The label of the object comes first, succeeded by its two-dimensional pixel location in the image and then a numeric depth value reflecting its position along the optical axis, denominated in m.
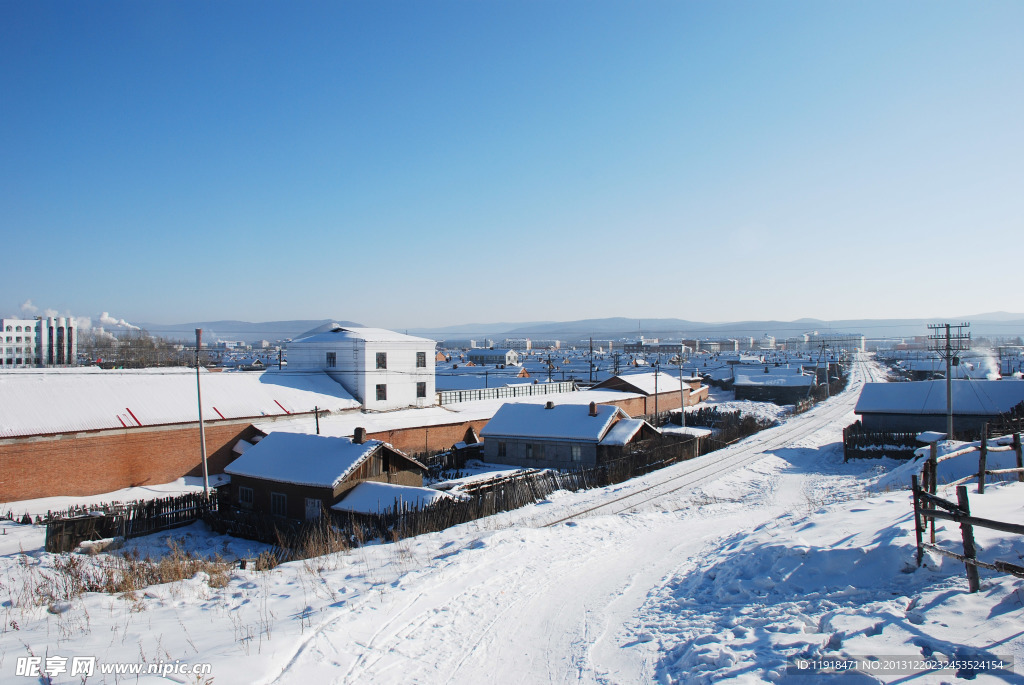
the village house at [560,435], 31.56
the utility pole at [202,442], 24.73
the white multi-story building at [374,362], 43.16
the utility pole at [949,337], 32.41
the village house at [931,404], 37.22
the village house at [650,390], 57.44
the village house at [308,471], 21.77
